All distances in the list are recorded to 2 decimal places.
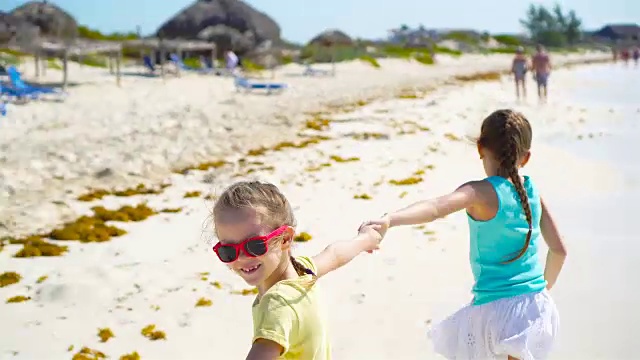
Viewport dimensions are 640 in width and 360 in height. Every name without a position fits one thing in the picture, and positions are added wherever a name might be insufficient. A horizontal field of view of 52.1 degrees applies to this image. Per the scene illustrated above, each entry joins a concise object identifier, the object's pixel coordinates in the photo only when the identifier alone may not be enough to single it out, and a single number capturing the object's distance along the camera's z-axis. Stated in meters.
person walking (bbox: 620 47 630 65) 56.59
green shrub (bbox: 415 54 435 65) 49.31
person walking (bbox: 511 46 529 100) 18.45
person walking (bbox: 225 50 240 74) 27.06
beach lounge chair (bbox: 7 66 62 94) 16.09
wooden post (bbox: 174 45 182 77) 26.33
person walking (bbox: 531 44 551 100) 17.20
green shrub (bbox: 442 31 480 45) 91.39
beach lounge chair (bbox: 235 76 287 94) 20.48
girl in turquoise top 2.54
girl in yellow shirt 1.74
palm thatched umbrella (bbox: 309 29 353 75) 40.38
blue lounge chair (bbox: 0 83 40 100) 15.94
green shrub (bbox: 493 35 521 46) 102.89
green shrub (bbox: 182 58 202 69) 32.07
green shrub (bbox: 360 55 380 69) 39.12
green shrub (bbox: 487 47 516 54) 78.26
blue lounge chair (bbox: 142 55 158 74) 26.64
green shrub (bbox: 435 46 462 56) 63.37
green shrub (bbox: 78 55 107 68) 30.73
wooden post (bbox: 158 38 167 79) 24.74
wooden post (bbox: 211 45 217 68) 29.43
